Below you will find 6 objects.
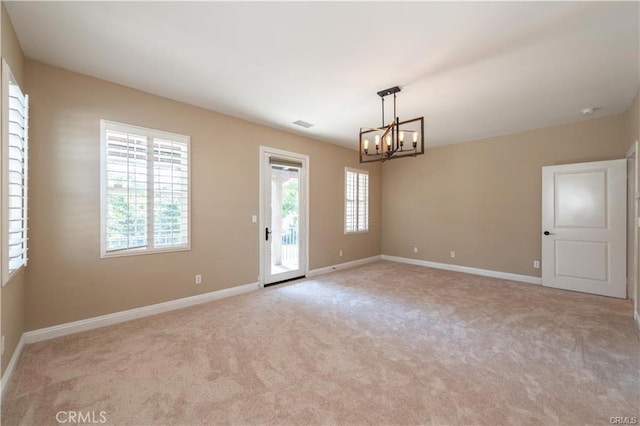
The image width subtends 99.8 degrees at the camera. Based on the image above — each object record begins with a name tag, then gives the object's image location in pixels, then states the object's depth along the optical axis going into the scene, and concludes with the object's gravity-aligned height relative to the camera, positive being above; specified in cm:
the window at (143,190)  303 +27
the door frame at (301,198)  450 +30
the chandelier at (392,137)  290 +87
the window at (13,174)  188 +30
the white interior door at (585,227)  398 -20
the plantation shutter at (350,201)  609 +29
